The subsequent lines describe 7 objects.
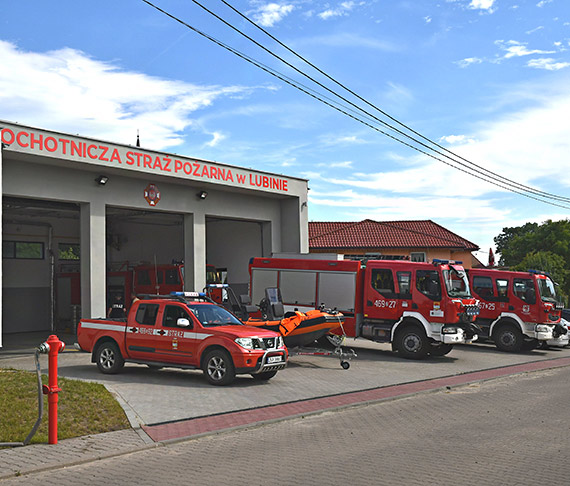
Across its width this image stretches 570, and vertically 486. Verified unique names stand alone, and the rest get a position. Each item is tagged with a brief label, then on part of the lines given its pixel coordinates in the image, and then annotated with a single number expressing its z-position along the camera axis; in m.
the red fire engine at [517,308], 21.45
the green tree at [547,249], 46.89
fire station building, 18.97
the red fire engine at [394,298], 18.56
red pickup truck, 12.99
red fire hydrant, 8.33
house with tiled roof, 45.19
